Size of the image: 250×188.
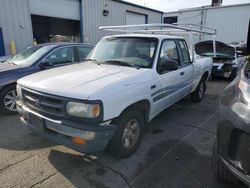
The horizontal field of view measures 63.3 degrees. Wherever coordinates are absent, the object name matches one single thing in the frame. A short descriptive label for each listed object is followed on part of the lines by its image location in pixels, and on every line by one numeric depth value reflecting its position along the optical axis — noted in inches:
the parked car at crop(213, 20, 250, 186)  68.9
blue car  179.6
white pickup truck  92.1
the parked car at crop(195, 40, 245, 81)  337.1
